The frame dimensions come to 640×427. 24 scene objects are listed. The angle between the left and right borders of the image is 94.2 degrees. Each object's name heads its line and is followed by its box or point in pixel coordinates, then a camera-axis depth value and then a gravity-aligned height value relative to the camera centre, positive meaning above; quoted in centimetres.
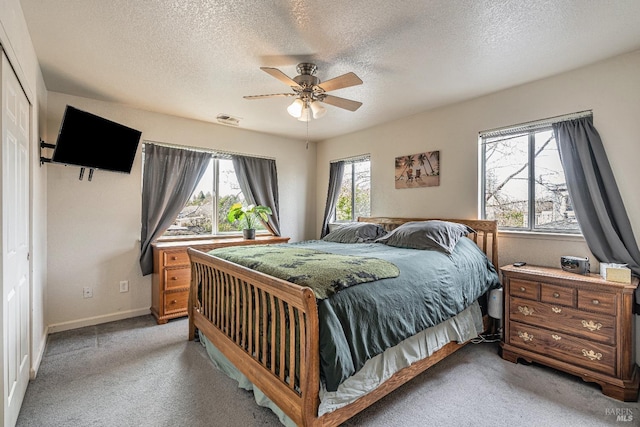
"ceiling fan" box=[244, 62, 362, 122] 223 +98
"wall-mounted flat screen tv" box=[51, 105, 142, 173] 278 +72
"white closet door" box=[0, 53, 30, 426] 159 -18
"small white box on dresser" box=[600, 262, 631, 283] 212 -46
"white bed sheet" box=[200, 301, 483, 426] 162 -100
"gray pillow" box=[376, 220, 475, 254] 279 -24
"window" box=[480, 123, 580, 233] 281 +29
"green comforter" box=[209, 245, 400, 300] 170 -37
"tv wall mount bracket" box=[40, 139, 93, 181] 280 +62
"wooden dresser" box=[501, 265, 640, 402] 208 -89
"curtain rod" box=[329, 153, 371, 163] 461 +86
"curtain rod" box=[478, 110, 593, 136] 261 +85
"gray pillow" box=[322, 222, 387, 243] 363 -28
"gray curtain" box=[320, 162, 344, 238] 505 +36
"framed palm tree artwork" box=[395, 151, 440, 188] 368 +53
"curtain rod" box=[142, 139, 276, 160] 386 +89
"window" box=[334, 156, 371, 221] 470 +32
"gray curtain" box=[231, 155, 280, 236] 459 +47
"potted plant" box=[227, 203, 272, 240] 423 -5
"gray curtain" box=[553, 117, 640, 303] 237 +12
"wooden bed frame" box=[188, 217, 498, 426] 150 -82
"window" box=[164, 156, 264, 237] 420 +12
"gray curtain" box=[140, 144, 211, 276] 375 +32
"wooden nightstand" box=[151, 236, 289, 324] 346 -79
